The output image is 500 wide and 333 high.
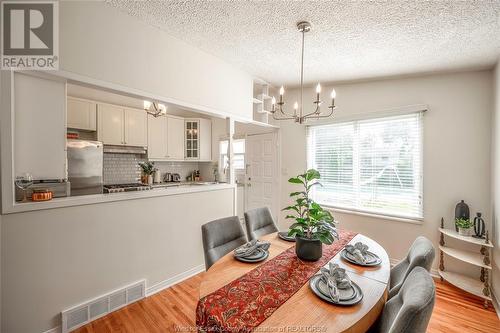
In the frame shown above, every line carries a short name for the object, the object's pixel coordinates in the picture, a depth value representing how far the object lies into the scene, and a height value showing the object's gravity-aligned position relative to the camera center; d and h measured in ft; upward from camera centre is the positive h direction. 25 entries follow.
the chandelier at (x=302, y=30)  6.47 +4.20
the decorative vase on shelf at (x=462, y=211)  8.45 -1.86
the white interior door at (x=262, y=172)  13.79 -0.51
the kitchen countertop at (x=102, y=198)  5.22 -1.00
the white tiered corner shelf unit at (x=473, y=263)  7.63 -3.55
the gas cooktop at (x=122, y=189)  7.52 -0.91
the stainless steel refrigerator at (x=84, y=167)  8.55 -0.10
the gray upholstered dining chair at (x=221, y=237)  5.71 -2.08
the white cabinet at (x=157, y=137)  14.04 +1.78
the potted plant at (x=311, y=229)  4.99 -1.54
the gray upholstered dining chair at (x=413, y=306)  2.68 -1.88
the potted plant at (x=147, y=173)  12.16 -0.49
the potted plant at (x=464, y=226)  8.20 -2.37
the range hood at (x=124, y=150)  12.25 +0.88
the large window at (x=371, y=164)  9.80 -0.01
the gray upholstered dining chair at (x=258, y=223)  7.26 -2.07
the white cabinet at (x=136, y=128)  13.05 +2.26
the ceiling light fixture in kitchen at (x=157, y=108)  10.71 +2.97
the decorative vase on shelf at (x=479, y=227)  8.16 -2.39
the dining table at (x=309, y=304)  3.07 -2.27
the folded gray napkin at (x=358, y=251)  4.99 -2.12
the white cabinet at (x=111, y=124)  12.02 +2.29
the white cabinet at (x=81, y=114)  11.06 +2.64
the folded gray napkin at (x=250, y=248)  5.12 -2.07
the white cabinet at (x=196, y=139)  16.07 +1.88
